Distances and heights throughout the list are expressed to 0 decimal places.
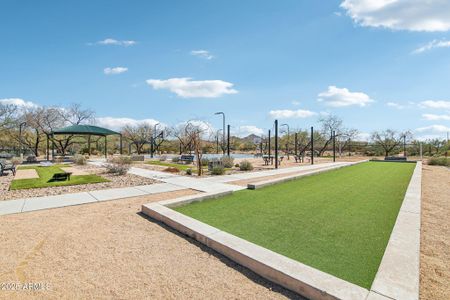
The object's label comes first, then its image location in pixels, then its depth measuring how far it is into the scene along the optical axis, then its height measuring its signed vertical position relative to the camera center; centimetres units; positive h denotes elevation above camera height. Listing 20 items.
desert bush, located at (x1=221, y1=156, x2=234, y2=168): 1499 -102
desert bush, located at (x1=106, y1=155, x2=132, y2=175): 1135 -108
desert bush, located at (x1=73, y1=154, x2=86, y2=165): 1764 -112
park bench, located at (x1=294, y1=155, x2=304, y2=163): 2175 -114
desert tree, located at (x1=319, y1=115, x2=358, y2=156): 4034 +214
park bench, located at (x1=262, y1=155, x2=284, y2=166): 1802 -109
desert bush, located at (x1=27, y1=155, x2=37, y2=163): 2024 -112
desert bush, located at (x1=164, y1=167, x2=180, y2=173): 1264 -128
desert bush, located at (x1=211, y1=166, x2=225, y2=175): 1145 -118
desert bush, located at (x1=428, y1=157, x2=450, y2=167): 1908 -130
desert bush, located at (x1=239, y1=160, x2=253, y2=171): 1347 -119
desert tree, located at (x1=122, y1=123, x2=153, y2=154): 4528 +250
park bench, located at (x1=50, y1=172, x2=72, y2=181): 909 -116
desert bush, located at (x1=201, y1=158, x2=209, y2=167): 1662 -119
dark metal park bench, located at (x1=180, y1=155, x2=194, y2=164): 1850 -103
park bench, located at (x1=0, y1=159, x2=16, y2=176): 1159 -104
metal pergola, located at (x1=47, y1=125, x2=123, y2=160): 2155 +132
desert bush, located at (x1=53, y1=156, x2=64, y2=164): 2077 -125
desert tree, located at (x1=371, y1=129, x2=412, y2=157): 3800 +83
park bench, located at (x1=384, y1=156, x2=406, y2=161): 2511 -139
